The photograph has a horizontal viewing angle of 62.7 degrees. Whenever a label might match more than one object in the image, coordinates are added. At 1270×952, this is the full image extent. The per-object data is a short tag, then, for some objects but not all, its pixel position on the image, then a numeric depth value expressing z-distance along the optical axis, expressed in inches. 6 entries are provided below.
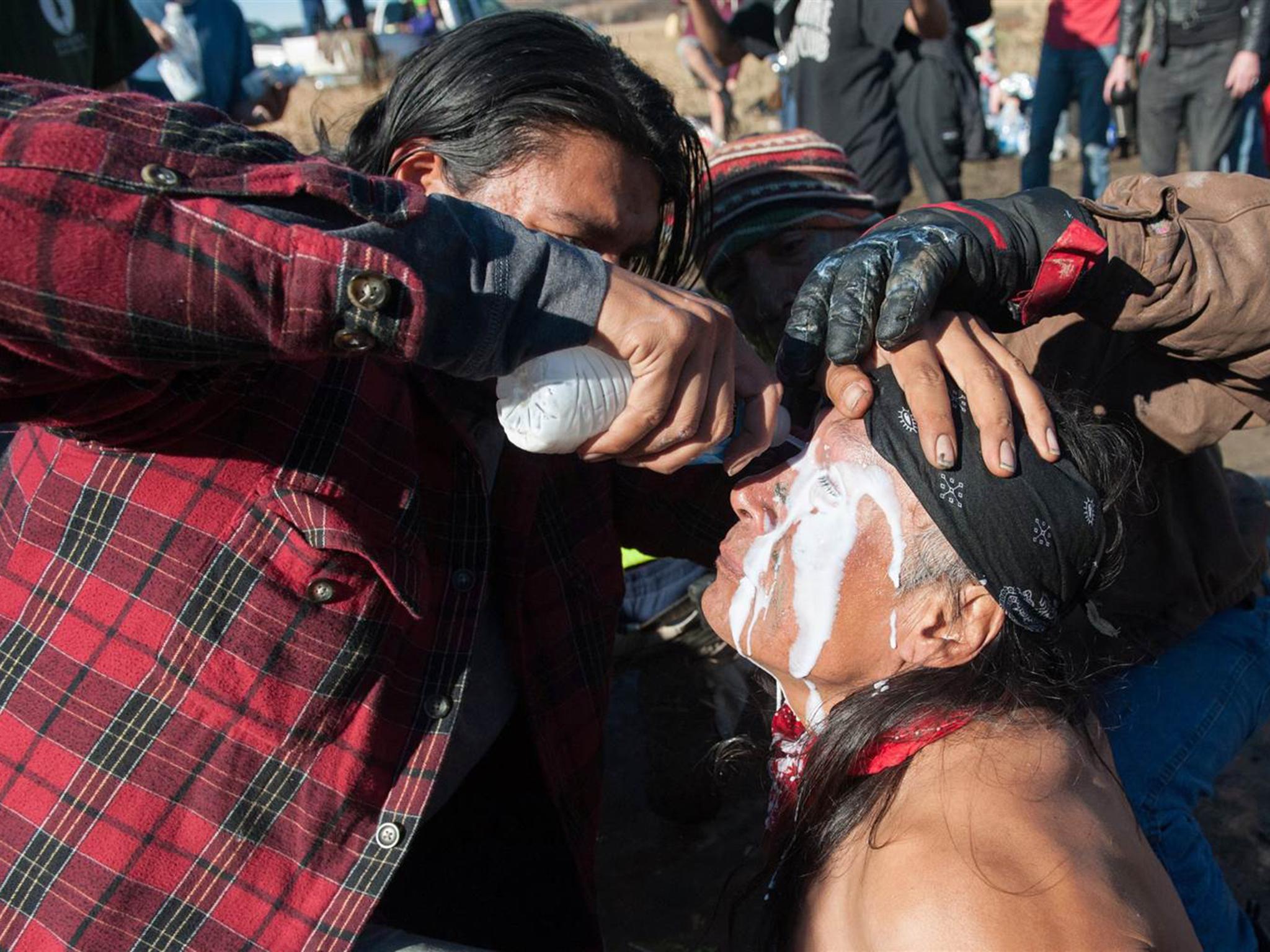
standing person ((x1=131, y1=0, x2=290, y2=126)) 195.8
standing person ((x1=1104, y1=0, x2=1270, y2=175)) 216.2
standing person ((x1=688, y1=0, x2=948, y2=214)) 175.6
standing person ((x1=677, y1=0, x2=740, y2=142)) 336.2
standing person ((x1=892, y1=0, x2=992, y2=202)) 181.3
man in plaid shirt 41.1
